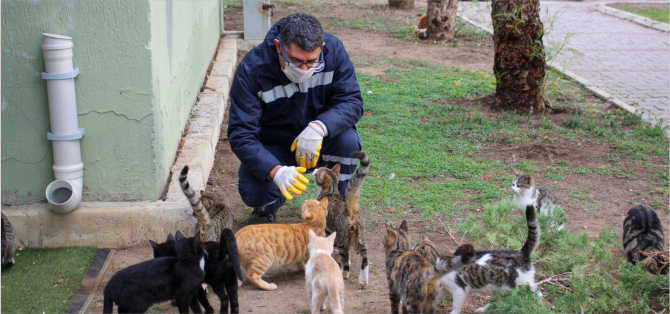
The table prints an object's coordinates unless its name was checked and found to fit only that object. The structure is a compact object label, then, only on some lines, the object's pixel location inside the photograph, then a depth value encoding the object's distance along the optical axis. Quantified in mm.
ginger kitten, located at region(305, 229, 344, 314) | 3553
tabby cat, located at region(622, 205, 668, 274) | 4582
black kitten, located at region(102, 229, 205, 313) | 3189
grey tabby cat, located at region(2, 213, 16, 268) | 4188
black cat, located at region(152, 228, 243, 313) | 3391
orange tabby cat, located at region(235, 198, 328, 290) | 4066
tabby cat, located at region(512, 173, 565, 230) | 5293
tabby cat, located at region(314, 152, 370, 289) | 4258
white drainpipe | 4230
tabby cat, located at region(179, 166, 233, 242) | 4230
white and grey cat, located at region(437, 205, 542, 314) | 3701
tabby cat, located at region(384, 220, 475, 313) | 3298
